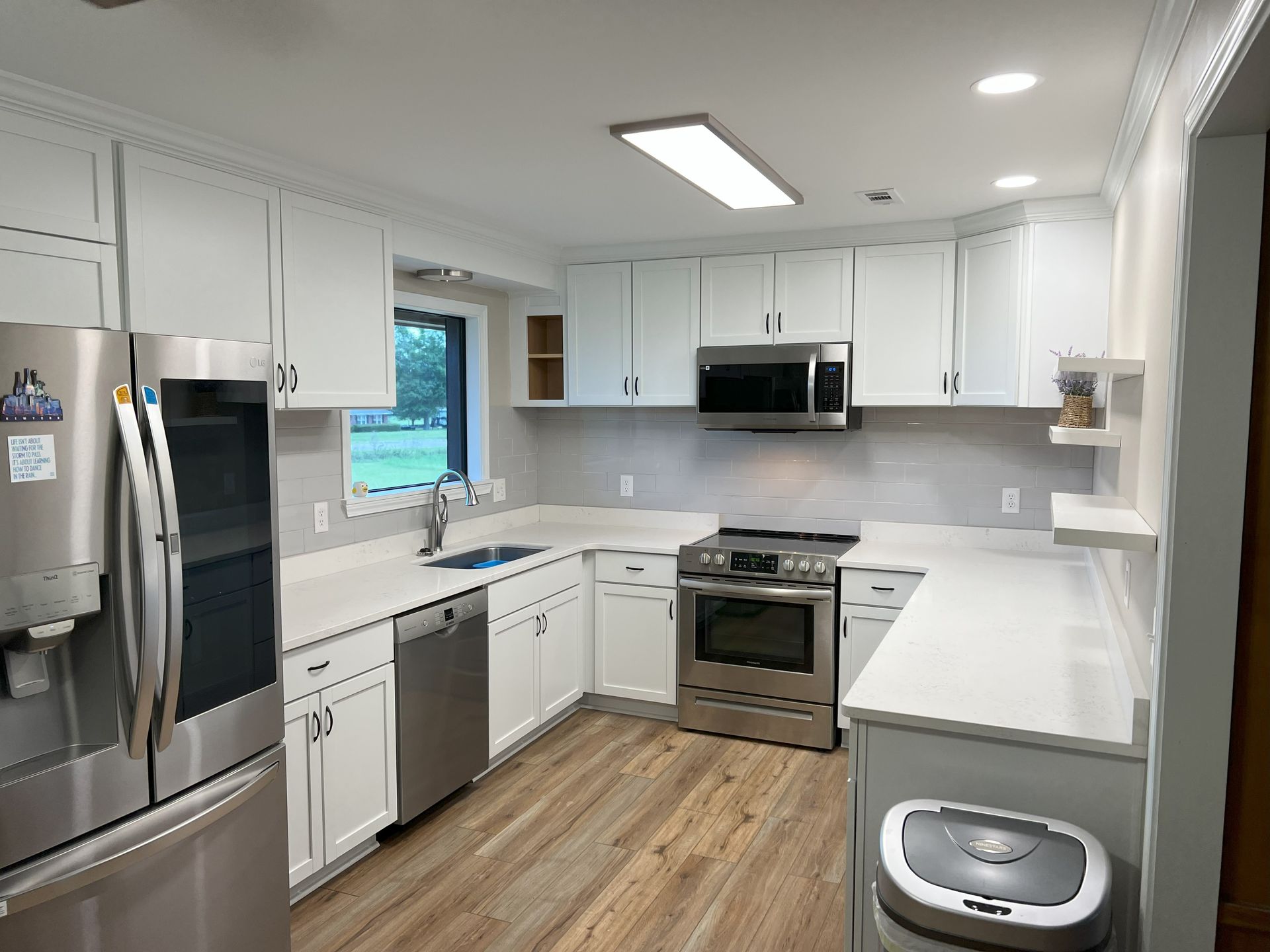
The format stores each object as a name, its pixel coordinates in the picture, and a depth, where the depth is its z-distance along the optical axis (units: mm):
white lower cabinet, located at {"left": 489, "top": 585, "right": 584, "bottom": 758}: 3709
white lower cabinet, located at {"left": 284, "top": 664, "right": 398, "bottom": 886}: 2672
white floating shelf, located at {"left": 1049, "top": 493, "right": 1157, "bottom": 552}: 1774
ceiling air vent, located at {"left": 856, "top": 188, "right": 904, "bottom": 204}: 3377
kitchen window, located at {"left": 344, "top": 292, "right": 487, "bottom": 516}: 3895
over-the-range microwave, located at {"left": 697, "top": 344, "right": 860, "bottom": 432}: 4125
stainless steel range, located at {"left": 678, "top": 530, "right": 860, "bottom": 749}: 3990
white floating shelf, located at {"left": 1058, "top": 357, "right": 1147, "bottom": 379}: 2174
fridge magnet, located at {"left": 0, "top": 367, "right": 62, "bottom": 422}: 1682
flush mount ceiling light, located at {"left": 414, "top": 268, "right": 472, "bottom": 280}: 3900
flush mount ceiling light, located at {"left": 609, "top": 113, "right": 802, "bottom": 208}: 2479
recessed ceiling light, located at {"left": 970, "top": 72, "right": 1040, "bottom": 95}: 2166
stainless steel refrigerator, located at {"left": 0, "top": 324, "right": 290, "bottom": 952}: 1710
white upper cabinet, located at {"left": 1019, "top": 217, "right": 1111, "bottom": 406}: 3557
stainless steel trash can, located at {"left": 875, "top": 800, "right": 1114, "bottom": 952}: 1544
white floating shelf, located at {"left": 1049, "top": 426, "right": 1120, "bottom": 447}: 2650
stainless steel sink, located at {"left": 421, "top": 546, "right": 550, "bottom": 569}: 4102
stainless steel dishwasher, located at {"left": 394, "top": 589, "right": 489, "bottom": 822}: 3123
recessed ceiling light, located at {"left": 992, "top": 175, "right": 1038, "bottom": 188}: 3197
